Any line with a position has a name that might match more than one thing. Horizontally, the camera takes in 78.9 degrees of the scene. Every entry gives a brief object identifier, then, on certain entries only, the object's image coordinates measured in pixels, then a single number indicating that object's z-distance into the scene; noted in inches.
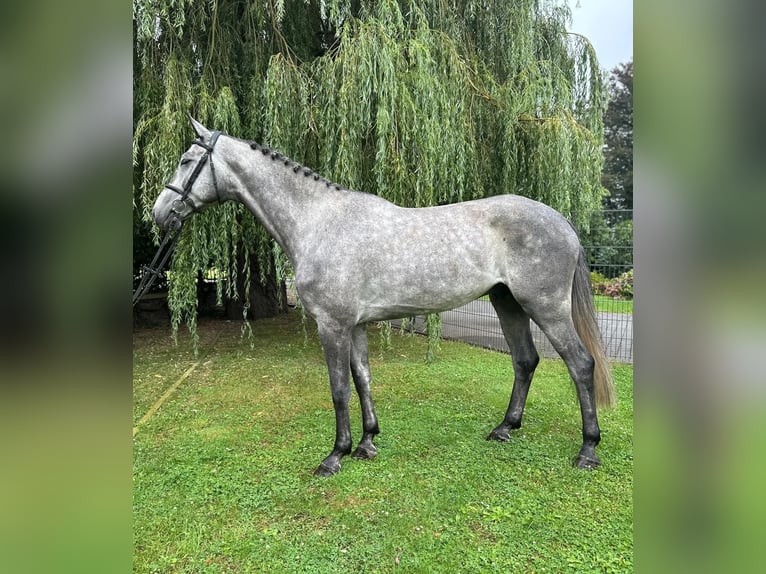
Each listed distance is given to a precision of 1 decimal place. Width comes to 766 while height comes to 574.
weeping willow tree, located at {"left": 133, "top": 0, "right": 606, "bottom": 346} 174.9
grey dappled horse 118.3
